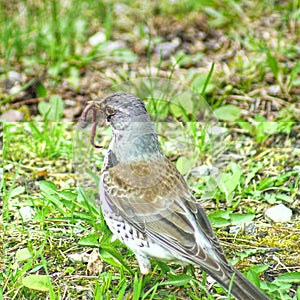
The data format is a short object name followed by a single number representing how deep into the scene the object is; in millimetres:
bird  8187
